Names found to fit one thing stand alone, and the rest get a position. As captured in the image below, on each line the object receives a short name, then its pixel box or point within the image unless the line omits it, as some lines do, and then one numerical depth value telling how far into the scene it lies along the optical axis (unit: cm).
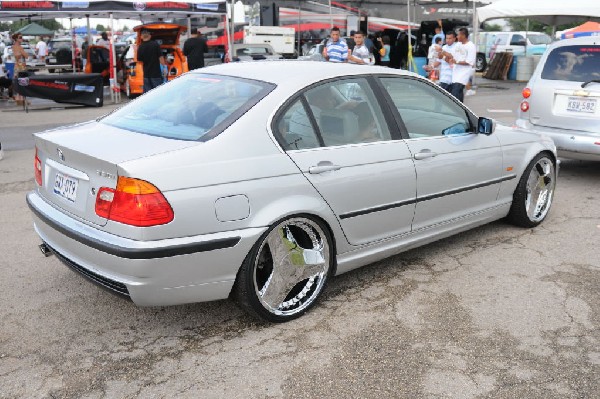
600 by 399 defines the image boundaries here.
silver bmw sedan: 303
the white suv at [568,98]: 672
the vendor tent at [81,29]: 4223
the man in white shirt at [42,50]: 2720
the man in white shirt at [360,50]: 1253
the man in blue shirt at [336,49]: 1184
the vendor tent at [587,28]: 1617
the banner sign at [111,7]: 1345
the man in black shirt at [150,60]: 1375
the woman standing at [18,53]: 1603
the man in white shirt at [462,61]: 1080
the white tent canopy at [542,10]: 1480
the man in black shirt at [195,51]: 1597
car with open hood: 1623
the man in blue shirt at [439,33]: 1453
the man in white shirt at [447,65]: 1104
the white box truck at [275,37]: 2616
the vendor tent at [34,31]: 2890
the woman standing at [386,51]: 2350
